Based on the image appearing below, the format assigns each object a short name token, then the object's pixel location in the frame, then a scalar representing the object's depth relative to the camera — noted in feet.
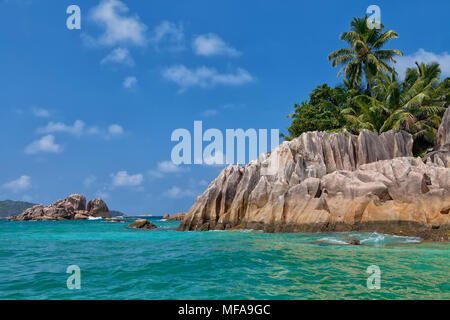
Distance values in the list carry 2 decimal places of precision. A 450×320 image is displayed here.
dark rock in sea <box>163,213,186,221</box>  276.82
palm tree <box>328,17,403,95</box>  134.72
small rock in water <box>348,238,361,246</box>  47.75
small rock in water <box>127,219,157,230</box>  124.59
